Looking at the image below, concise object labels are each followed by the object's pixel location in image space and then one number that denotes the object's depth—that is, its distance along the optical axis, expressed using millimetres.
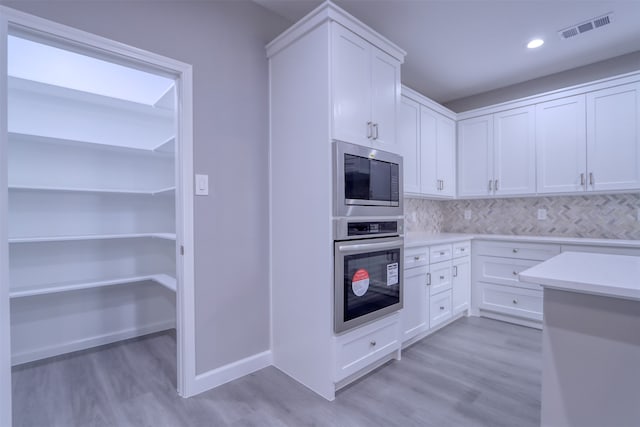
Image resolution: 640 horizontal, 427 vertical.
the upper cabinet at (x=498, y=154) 3297
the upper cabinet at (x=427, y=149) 3062
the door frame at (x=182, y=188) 1669
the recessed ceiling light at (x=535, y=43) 2713
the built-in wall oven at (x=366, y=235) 1864
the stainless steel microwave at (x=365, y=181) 1861
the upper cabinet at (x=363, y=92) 1880
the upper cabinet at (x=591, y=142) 2754
